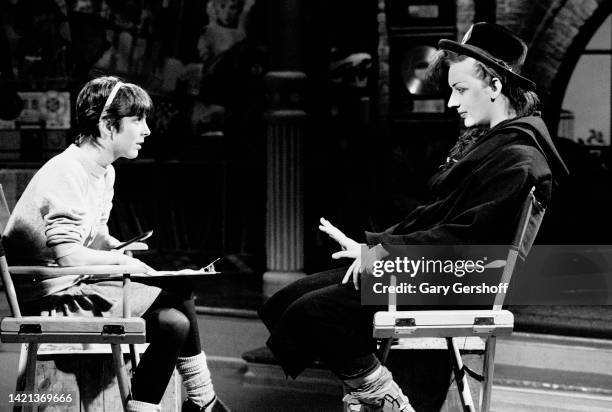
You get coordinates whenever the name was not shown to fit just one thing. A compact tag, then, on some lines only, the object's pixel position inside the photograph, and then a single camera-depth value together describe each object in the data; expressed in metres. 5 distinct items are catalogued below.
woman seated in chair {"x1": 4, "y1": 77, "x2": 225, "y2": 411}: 6.39
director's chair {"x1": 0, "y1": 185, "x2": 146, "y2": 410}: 6.03
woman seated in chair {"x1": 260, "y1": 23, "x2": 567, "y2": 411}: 5.99
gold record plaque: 13.59
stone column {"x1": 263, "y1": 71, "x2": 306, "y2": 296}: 13.17
